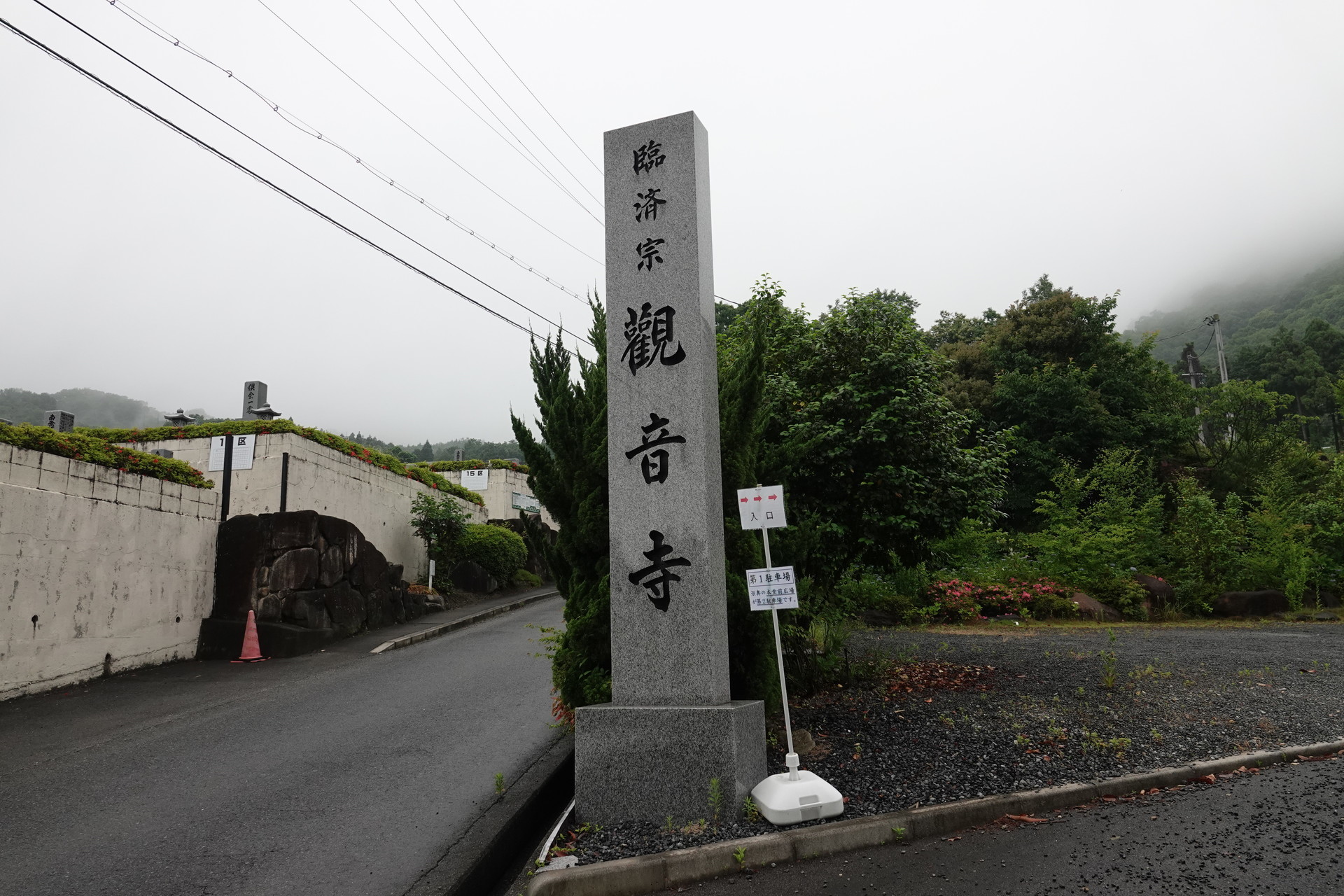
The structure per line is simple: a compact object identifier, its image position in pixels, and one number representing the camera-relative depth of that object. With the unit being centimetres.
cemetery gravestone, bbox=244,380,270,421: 1809
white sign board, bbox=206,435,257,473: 1512
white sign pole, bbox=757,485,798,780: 482
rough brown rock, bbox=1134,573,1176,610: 1586
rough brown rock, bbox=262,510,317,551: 1280
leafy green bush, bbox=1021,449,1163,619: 1594
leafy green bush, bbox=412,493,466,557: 1977
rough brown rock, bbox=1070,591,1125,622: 1519
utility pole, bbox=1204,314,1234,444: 4186
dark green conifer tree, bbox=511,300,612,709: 632
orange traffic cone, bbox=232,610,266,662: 1170
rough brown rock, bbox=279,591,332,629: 1277
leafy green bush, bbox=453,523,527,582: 2041
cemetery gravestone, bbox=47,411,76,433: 1564
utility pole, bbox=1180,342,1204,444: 4047
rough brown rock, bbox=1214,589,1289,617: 1547
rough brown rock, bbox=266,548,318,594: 1260
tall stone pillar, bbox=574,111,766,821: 500
